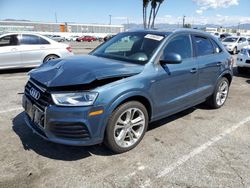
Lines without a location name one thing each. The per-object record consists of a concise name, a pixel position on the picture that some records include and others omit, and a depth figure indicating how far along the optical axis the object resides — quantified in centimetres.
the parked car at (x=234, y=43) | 1495
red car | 4382
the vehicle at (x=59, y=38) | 4088
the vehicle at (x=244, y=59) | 734
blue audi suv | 227
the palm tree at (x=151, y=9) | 2976
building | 5547
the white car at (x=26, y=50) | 663
